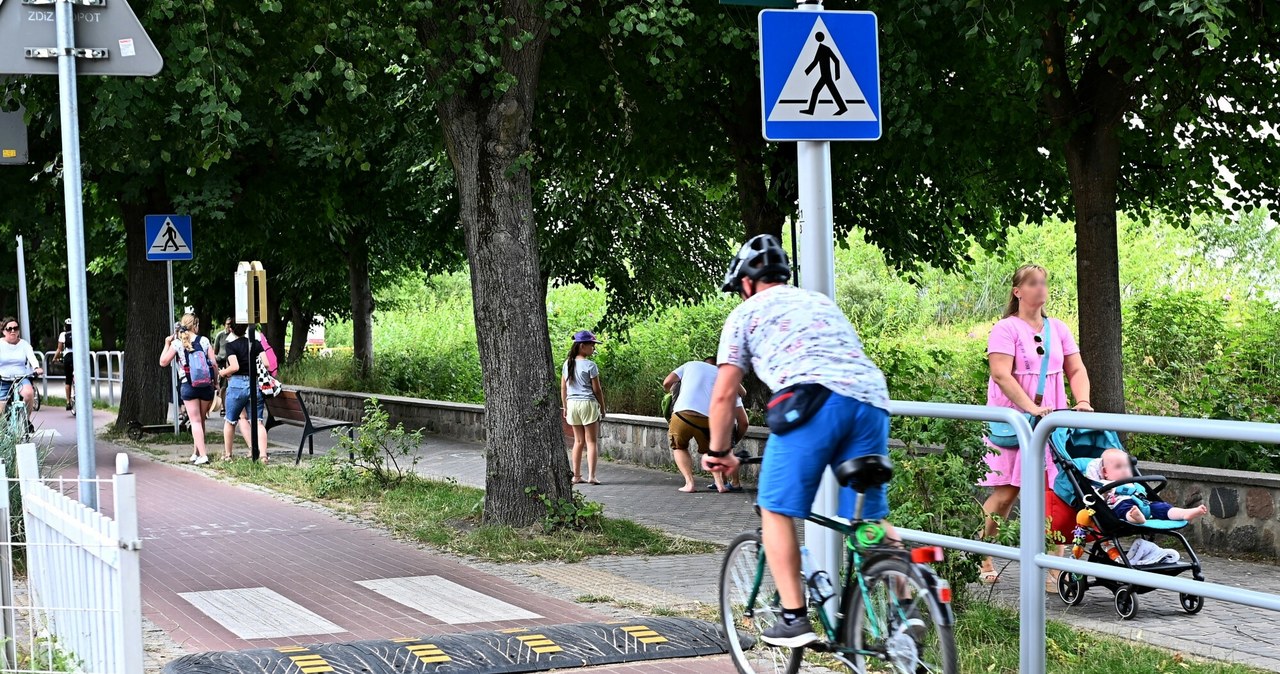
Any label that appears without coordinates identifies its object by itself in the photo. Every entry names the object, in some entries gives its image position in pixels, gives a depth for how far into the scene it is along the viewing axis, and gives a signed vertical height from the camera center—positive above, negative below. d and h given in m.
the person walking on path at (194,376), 17.30 -0.43
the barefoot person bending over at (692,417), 13.66 -0.84
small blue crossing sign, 18.78 +1.34
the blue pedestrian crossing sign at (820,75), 6.75 +1.16
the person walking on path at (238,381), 17.38 -0.50
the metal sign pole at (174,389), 20.74 -0.69
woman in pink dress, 8.29 -0.20
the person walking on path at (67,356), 31.83 -0.30
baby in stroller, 7.57 -0.94
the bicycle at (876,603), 4.77 -0.98
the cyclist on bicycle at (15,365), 20.41 -0.28
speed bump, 6.49 -1.48
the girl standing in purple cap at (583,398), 14.76 -0.69
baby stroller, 7.48 -1.08
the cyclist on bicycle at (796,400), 5.16 -0.27
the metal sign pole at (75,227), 6.41 +0.52
